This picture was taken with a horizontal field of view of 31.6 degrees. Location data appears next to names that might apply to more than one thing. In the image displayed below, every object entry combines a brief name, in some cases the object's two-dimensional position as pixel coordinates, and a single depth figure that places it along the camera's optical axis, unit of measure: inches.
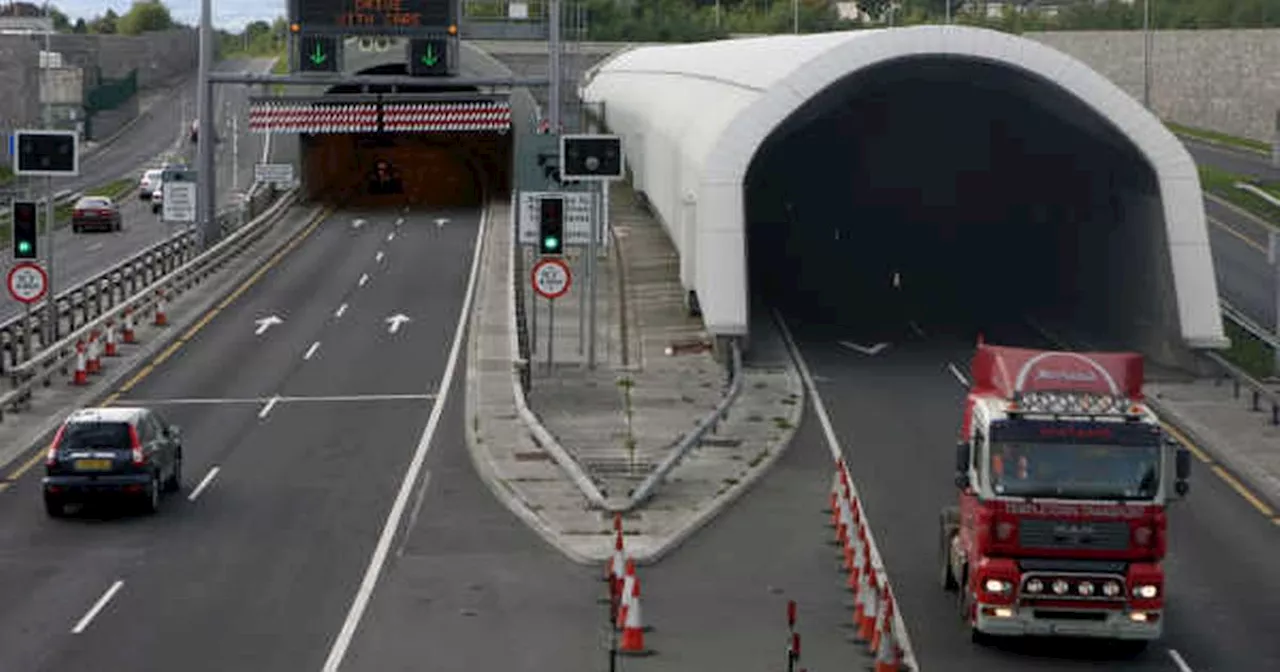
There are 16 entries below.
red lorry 967.6
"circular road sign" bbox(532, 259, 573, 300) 1860.2
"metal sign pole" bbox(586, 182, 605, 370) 1929.1
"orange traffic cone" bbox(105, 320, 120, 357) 2051.7
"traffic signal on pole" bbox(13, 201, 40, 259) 1920.5
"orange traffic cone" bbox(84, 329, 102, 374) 1947.6
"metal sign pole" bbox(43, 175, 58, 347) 1995.6
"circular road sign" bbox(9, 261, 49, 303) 1865.2
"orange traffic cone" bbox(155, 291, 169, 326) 2260.1
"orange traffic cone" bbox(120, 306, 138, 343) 2139.5
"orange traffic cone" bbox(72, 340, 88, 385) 1887.3
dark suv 1323.8
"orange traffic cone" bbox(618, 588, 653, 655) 1015.6
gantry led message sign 2600.9
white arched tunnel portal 1956.2
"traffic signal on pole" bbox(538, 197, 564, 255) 1886.1
